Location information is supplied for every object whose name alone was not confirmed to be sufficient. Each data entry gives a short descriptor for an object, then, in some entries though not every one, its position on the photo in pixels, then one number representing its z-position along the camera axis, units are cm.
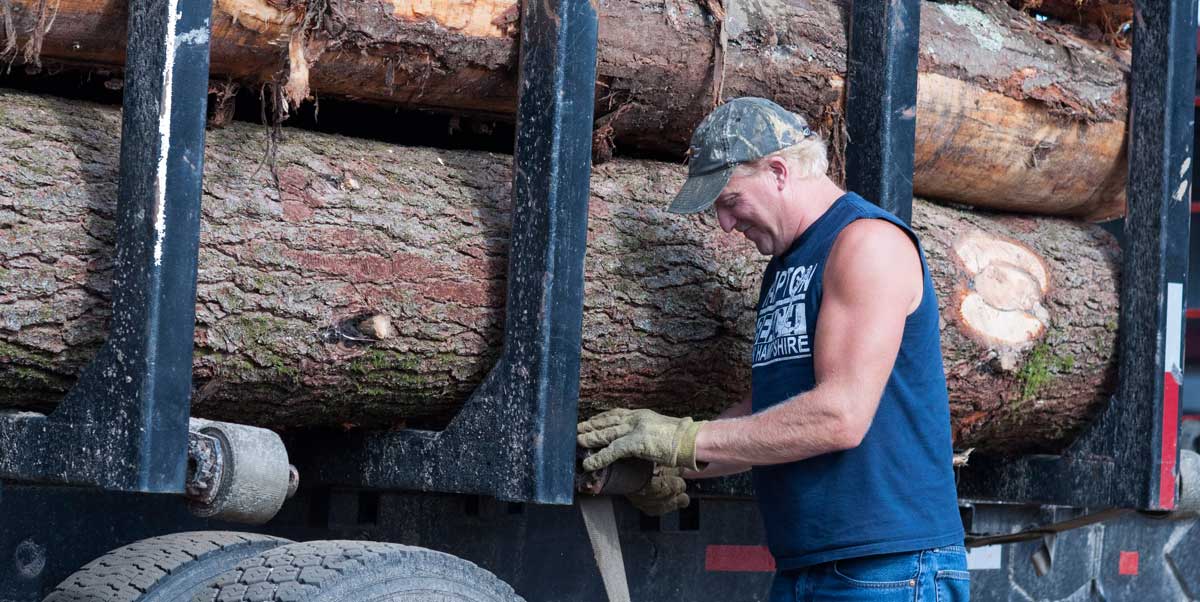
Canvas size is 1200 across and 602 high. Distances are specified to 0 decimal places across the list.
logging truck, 502
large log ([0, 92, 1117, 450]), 509
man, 552
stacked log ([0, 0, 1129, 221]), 555
